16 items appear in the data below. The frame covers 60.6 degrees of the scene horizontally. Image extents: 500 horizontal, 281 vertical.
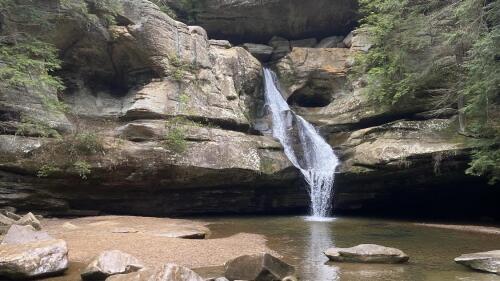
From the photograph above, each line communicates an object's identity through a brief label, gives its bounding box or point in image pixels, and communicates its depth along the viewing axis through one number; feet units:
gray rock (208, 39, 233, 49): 78.99
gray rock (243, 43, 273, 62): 94.02
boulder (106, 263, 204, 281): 22.02
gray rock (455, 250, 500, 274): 28.50
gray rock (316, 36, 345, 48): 97.76
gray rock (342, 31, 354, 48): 91.70
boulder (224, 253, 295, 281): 25.72
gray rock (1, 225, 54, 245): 30.37
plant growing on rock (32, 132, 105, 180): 51.65
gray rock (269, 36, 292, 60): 95.61
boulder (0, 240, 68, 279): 25.16
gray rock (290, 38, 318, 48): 99.81
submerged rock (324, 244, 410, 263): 32.09
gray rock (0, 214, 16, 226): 40.40
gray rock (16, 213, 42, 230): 39.40
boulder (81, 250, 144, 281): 25.36
